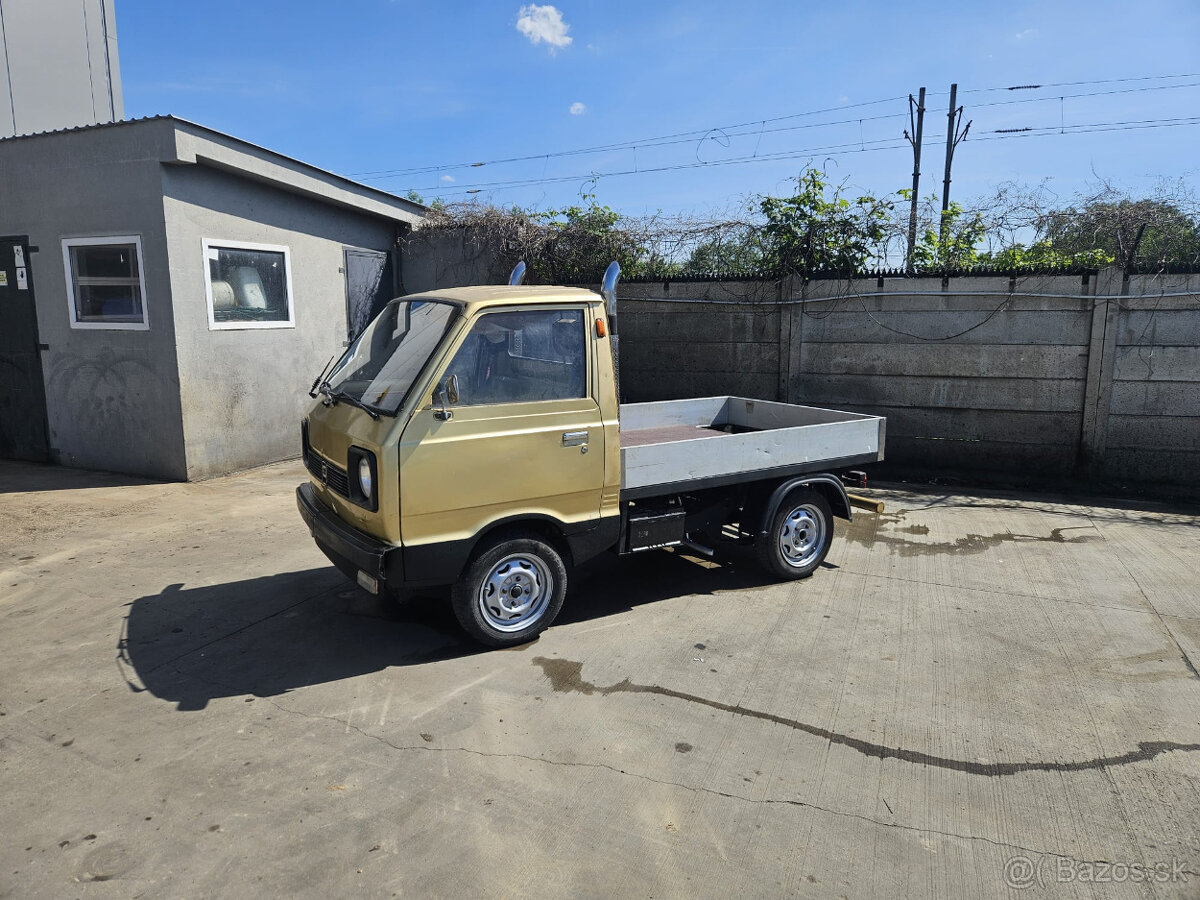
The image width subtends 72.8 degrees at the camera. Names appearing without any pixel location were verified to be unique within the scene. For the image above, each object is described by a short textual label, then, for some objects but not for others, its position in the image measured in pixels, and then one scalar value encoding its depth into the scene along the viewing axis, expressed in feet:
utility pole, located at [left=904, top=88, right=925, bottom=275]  75.82
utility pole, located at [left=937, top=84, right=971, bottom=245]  76.89
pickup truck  14.42
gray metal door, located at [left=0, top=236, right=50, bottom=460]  30.40
